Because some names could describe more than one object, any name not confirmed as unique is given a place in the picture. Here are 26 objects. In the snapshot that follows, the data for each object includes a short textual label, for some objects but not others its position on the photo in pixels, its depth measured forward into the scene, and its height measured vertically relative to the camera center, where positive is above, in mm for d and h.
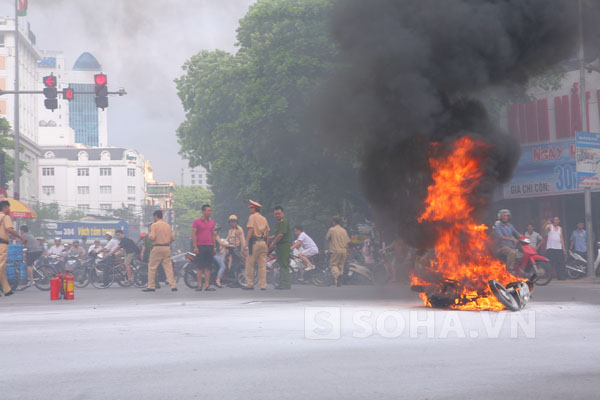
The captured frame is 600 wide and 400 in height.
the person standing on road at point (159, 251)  18312 -252
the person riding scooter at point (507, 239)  17156 -145
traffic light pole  21962 +3975
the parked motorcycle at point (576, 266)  22719 -957
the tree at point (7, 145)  53725 +6376
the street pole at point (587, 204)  21897 +742
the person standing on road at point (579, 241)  23172 -274
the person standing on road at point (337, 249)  21766 -345
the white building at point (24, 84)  110438 +22806
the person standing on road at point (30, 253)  22859 -310
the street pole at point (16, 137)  38062 +4858
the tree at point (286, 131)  27734 +3758
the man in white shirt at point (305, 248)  22812 -317
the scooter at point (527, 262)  17359 -631
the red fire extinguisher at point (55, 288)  16625 -941
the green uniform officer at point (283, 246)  18703 -205
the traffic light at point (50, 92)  22278 +4101
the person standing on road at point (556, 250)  22719 -505
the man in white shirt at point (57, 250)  28281 -294
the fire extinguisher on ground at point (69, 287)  16672 -923
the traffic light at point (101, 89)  21406 +3962
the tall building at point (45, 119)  163625 +27629
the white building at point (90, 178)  152625 +11990
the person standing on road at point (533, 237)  23797 -138
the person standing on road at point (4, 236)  16734 +135
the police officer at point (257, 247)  18447 -210
